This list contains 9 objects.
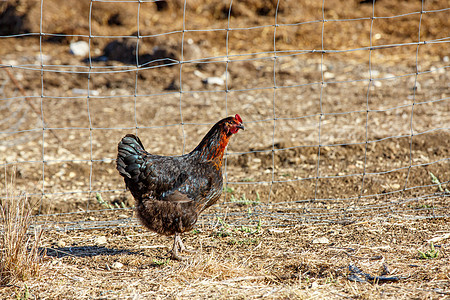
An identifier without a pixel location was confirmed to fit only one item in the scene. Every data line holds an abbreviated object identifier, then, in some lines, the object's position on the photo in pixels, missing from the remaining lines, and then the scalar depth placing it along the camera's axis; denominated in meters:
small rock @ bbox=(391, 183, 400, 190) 10.15
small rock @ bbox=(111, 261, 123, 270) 7.39
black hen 7.67
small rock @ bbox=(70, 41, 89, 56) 18.70
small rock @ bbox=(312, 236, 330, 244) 7.97
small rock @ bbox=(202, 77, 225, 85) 16.09
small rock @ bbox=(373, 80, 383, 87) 15.74
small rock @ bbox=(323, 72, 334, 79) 16.43
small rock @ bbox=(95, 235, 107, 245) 8.39
